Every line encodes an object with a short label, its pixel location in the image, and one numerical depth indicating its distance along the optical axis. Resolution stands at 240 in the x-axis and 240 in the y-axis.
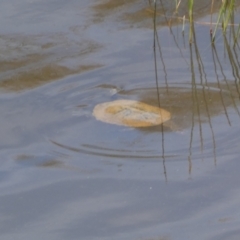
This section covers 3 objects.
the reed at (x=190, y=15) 7.94
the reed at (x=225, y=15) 7.83
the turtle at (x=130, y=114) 6.22
